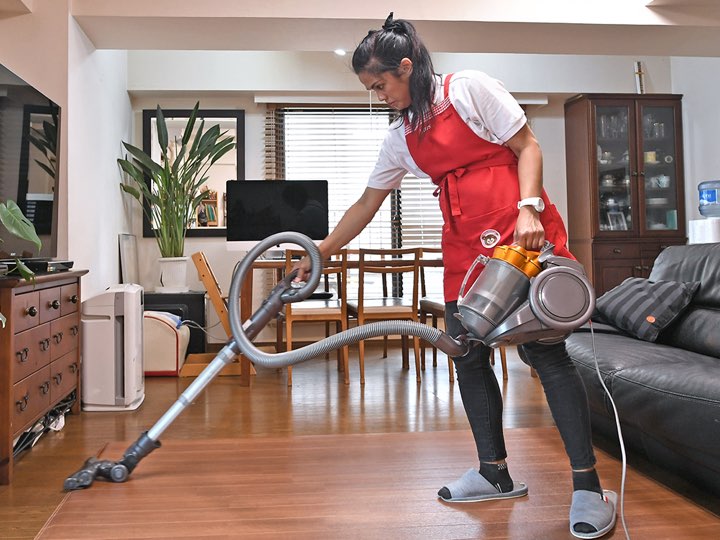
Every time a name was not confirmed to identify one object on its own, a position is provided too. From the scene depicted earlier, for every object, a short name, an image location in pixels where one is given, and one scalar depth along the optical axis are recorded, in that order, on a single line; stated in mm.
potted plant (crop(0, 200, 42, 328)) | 1794
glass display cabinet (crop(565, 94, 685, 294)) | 4957
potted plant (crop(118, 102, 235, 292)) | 4473
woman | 1475
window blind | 5270
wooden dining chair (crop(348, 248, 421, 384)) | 3641
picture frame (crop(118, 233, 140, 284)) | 4496
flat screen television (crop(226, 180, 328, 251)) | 4703
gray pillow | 2475
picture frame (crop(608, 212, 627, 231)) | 4988
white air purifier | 3021
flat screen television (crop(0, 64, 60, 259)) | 2342
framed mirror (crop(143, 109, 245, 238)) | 5082
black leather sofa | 1680
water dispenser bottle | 4461
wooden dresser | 2064
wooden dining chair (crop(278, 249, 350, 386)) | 3588
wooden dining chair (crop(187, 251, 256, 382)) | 3938
